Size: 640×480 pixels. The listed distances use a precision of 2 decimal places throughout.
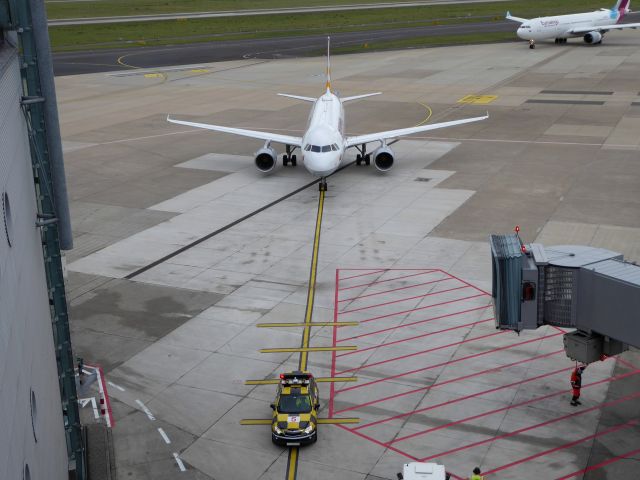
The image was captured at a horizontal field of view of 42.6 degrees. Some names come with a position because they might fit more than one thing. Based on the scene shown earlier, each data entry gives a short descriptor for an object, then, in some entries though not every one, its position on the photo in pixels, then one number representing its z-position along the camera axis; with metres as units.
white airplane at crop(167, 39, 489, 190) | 50.56
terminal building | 15.09
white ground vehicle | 21.94
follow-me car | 25.38
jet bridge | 25.95
